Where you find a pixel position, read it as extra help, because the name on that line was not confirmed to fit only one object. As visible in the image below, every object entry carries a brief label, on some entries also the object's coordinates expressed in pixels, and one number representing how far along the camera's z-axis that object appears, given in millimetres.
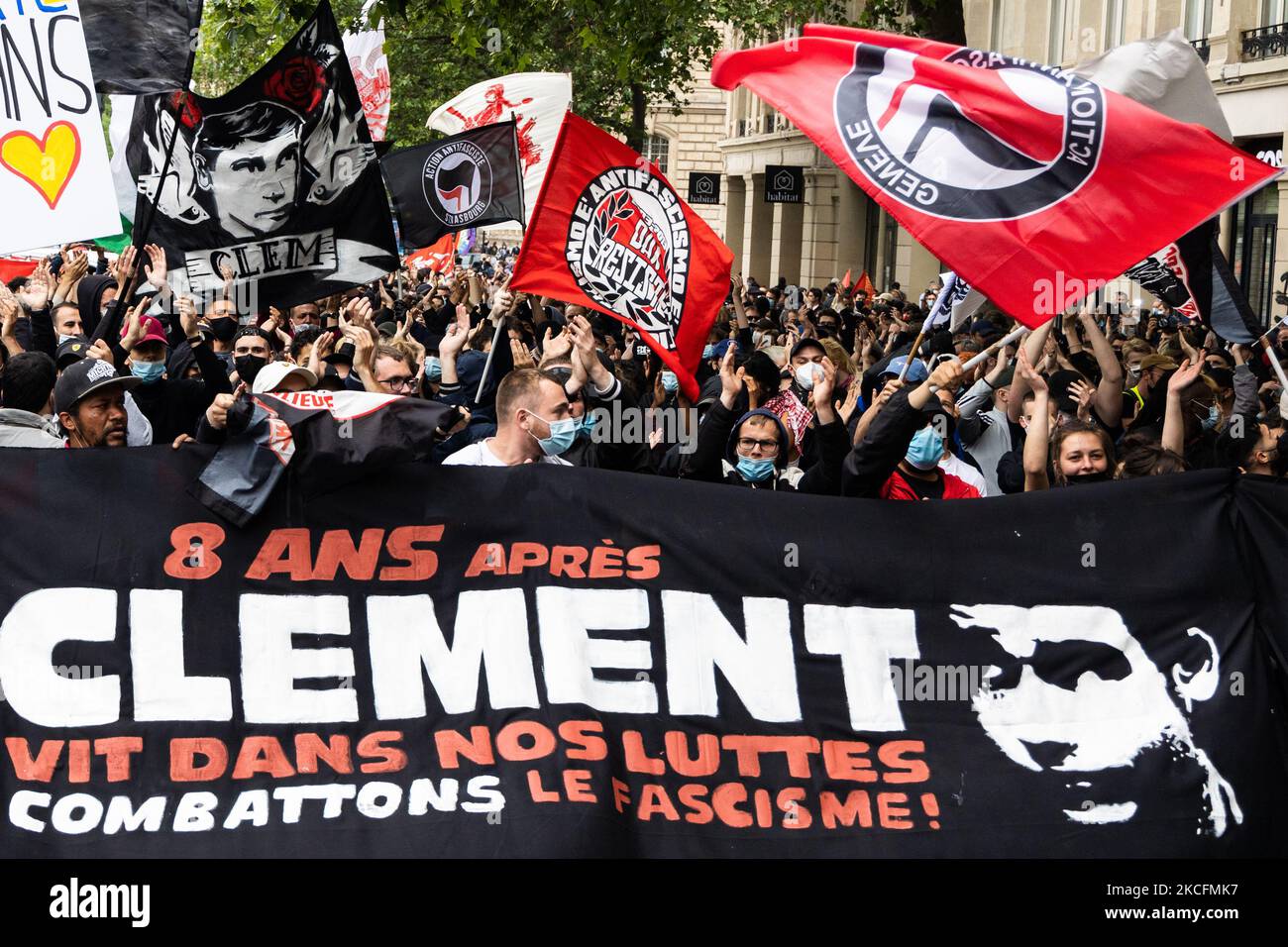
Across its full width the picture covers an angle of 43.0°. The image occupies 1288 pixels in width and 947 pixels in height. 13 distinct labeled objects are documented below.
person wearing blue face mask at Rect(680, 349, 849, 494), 5719
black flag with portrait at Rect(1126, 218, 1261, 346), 6453
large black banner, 4758
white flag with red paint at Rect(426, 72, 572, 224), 11953
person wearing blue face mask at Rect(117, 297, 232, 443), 7785
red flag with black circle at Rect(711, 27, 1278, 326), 5441
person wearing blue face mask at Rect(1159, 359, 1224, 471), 7480
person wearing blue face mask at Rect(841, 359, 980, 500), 5102
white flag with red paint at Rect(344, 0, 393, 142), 12648
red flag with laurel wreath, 7145
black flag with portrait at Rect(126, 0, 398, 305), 7164
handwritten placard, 5832
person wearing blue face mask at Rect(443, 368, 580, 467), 5797
